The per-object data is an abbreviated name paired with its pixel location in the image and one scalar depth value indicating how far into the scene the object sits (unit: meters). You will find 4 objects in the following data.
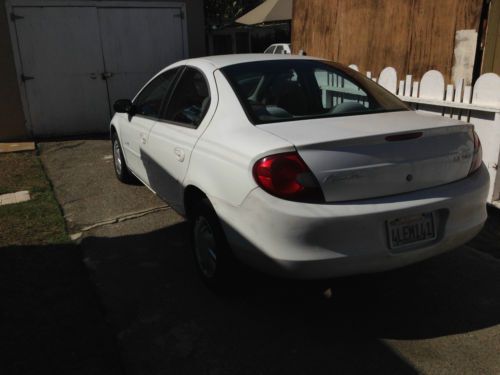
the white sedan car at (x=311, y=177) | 2.45
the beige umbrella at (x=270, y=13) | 15.02
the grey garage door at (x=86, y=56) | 8.77
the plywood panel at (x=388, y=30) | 4.93
